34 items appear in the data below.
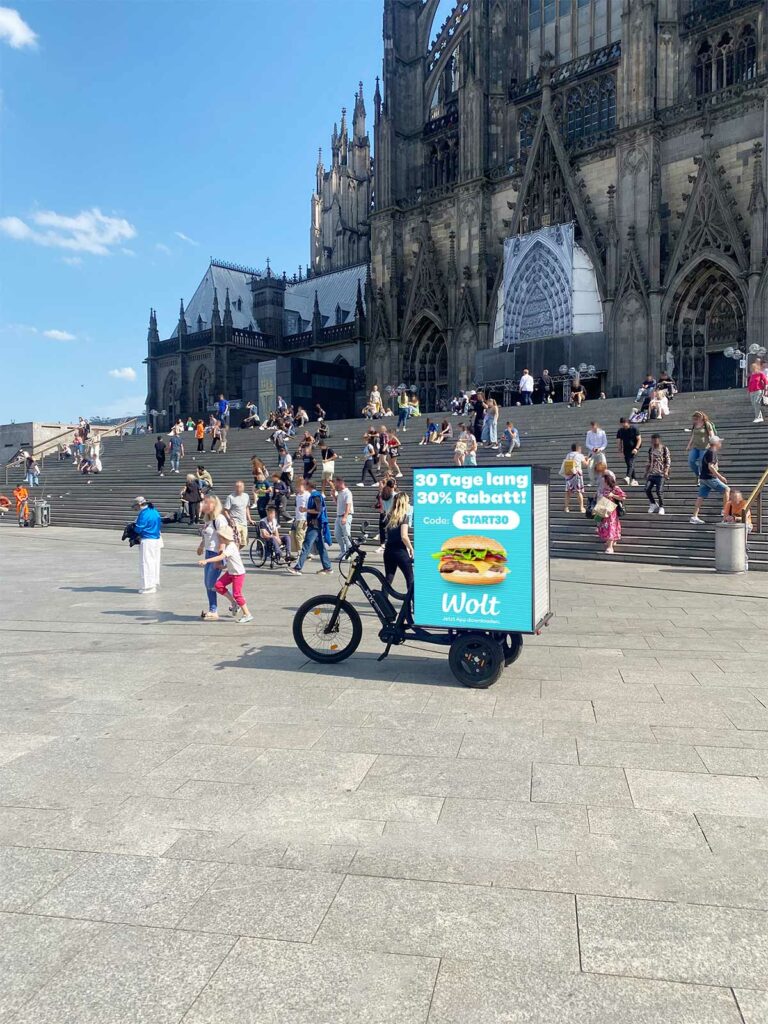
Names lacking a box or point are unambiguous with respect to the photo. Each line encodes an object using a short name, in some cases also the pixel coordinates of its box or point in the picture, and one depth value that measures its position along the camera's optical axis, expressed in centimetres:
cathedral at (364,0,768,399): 3272
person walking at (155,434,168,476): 2883
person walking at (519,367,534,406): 3009
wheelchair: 1493
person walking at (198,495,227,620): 904
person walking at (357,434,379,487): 2206
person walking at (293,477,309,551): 1416
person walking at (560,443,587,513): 1750
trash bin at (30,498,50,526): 2634
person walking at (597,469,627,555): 1538
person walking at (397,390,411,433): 2894
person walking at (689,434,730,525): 1528
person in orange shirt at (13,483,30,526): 2673
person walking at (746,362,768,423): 1962
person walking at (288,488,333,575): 1312
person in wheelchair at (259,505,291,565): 1484
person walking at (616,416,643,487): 1817
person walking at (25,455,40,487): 3102
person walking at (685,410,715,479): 1602
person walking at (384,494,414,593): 743
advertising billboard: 632
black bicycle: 646
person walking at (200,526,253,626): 903
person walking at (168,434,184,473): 2842
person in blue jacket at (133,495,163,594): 1139
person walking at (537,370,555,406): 3316
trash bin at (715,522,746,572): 1323
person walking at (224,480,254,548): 1458
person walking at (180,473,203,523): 1989
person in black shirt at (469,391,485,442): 2425
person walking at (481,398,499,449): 2355
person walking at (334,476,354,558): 1396
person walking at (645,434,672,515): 1622
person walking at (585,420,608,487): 1902
